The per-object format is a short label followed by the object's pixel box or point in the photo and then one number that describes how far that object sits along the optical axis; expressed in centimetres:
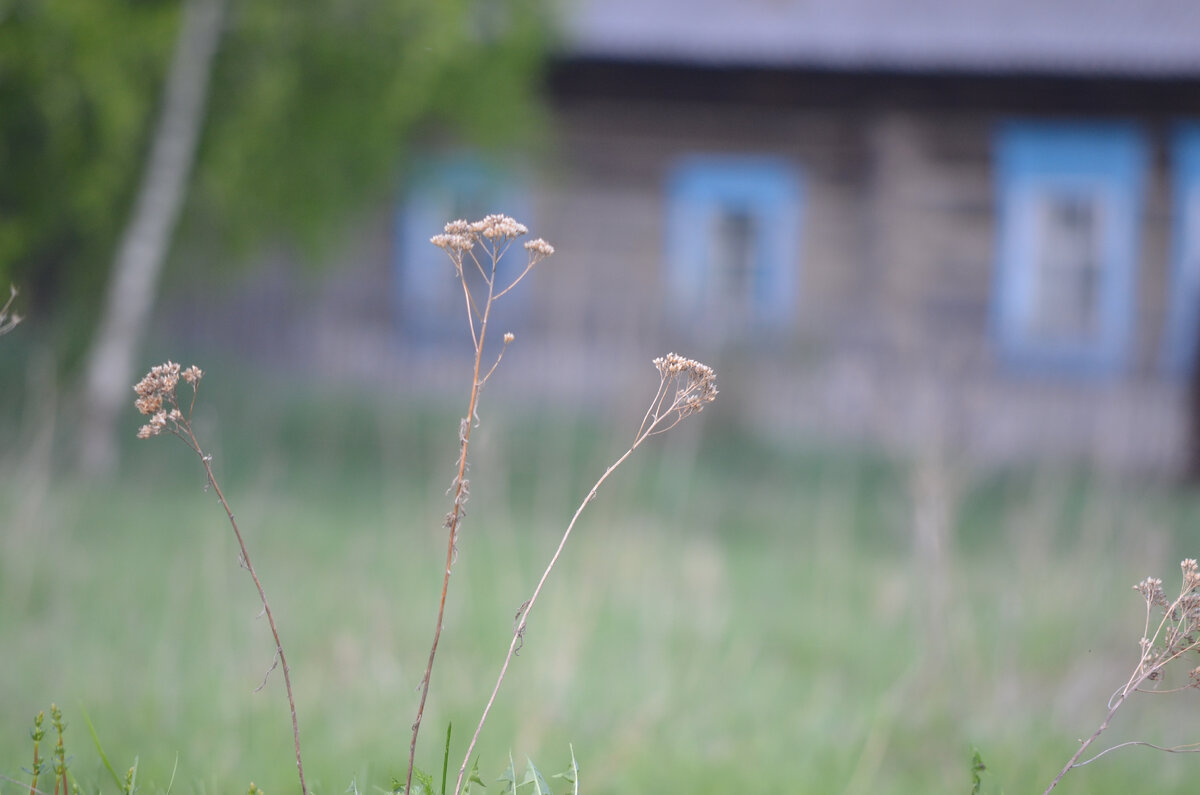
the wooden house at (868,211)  3098
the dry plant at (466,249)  783
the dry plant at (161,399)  778
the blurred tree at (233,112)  2812
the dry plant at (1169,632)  788
